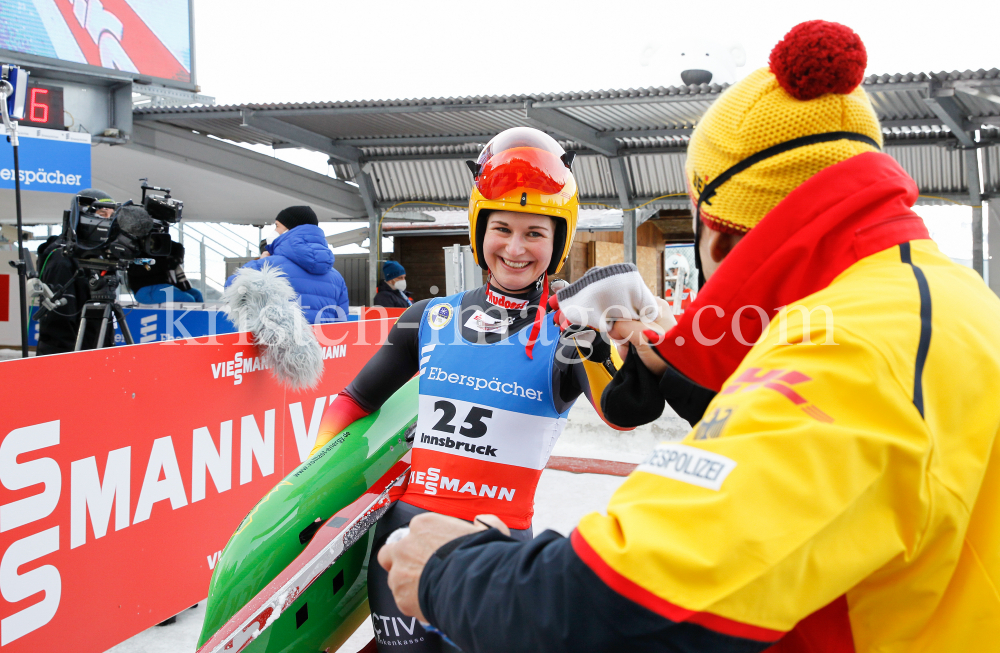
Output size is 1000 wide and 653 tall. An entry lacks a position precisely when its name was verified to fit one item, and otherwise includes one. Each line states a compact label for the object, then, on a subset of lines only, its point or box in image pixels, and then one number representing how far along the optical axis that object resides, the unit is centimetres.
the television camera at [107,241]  412
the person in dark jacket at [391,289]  951
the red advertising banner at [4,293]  1101
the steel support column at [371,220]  1175
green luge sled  187
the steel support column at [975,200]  873
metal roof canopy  741
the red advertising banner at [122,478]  242
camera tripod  412
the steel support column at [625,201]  1020
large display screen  786
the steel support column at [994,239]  905
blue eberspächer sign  649
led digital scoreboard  708
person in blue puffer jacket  475
